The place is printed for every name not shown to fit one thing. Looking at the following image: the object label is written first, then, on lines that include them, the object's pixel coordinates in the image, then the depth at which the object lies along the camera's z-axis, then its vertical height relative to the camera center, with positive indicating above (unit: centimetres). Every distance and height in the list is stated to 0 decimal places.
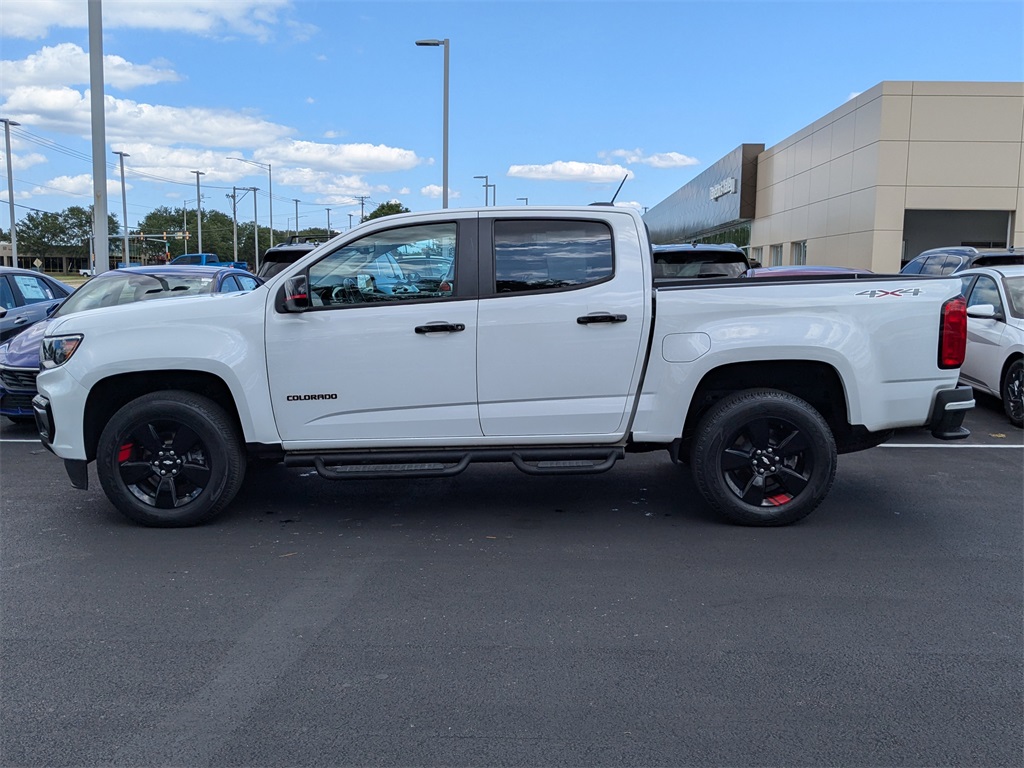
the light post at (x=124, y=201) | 6107 +549
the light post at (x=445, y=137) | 2409 +429
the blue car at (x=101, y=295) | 839 -20
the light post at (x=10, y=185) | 4216 +464
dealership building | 2616 +382
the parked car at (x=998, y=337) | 902 -46
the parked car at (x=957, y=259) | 1433 +62
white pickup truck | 545 -50
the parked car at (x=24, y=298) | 1112 -30
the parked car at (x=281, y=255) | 1121 +35
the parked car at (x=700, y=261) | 938 +31
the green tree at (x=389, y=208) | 7948 +738
